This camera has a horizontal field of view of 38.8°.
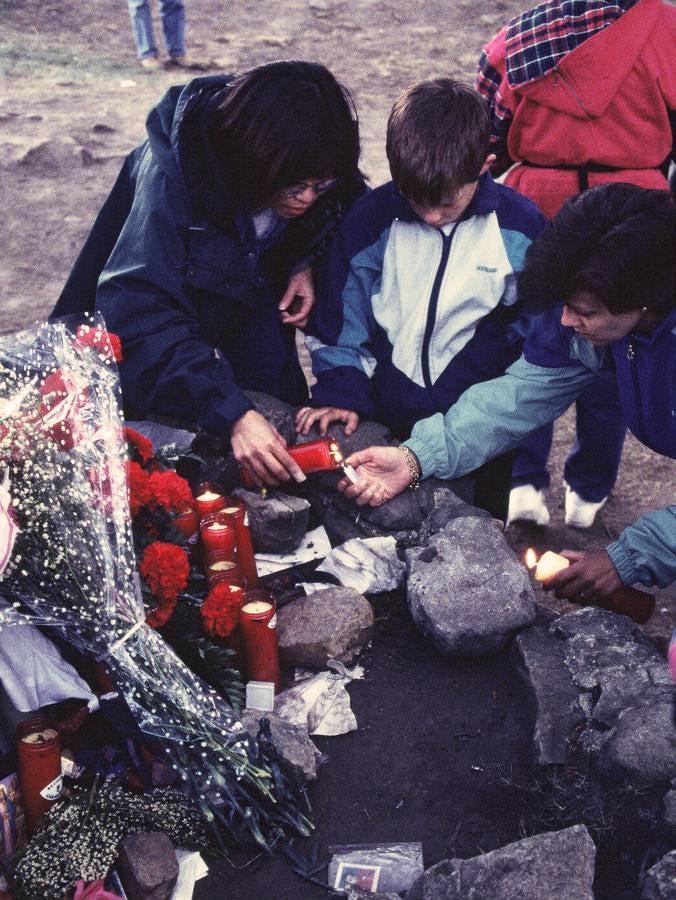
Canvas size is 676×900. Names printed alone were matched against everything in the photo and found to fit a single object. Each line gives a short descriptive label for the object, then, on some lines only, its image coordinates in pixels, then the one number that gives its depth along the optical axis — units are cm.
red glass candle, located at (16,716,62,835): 221
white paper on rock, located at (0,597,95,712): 232
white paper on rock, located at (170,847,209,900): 218
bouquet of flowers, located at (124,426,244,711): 238
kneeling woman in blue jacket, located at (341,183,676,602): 234
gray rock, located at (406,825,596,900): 190
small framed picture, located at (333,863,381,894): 218
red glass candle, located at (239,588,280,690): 250
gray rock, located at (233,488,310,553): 306
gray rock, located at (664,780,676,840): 199
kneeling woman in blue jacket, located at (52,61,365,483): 275
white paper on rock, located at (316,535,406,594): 300
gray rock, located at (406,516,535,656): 271
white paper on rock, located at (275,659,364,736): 257
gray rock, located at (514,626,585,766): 241
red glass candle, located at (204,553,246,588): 264
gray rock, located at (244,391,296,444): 332
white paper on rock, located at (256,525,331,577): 312
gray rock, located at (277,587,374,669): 270
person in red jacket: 332
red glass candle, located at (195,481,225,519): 284
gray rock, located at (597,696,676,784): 220
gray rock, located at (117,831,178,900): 212
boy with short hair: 289
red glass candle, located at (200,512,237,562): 271
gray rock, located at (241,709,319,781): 238
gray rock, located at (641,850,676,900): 180
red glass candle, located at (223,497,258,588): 280
